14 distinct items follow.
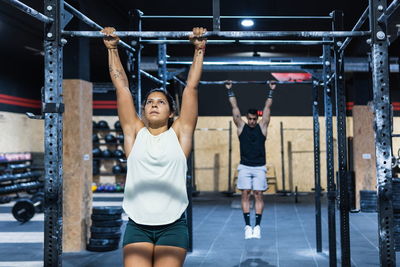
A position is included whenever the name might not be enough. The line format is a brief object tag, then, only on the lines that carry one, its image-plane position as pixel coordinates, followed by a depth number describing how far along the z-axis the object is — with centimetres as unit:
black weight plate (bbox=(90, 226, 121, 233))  482
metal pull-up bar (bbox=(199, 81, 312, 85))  471
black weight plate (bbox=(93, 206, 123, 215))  485
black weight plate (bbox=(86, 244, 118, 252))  474
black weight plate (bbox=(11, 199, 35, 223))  673
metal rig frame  213
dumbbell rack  1114
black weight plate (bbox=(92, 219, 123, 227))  486
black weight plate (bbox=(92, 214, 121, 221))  485
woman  187
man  470
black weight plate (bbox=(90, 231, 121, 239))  480
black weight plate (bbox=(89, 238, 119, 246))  476
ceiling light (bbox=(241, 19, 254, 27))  663
